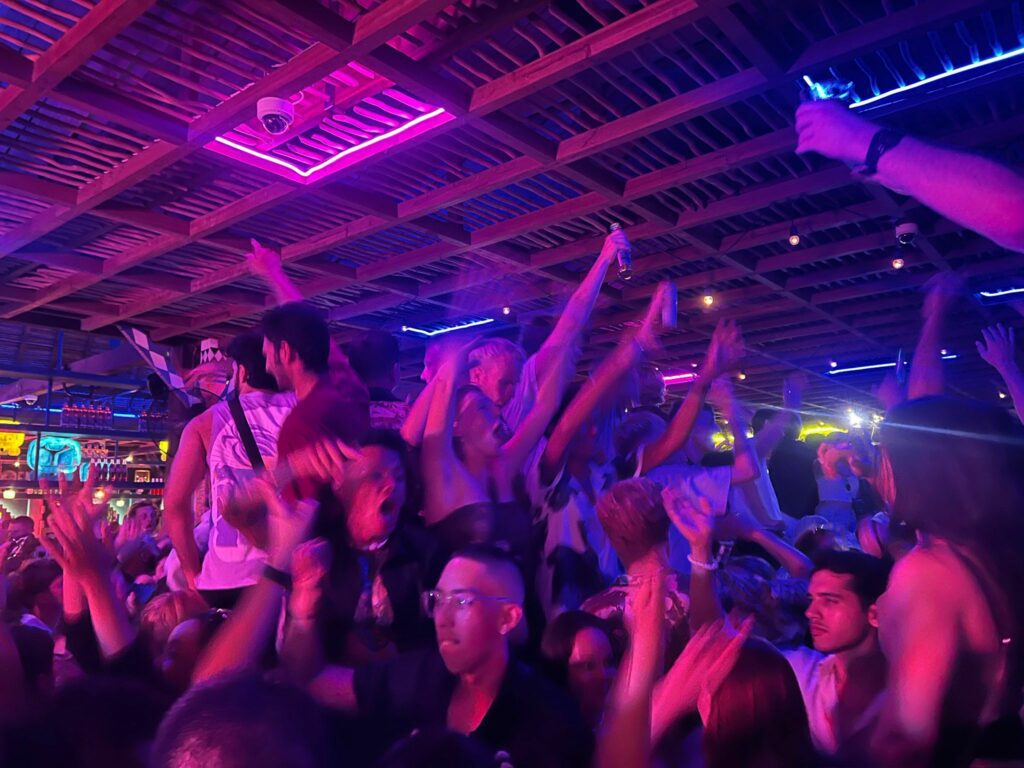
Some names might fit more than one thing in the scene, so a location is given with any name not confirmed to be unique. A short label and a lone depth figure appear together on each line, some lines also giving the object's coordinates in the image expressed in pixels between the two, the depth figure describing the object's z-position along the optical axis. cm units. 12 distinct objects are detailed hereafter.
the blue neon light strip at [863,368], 1055
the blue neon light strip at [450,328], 895
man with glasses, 156
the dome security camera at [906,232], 557
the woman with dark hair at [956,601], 126
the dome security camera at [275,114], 385
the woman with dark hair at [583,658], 191
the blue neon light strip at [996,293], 774
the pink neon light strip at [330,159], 421
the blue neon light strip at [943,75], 372
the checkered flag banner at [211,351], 810
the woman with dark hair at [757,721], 135
